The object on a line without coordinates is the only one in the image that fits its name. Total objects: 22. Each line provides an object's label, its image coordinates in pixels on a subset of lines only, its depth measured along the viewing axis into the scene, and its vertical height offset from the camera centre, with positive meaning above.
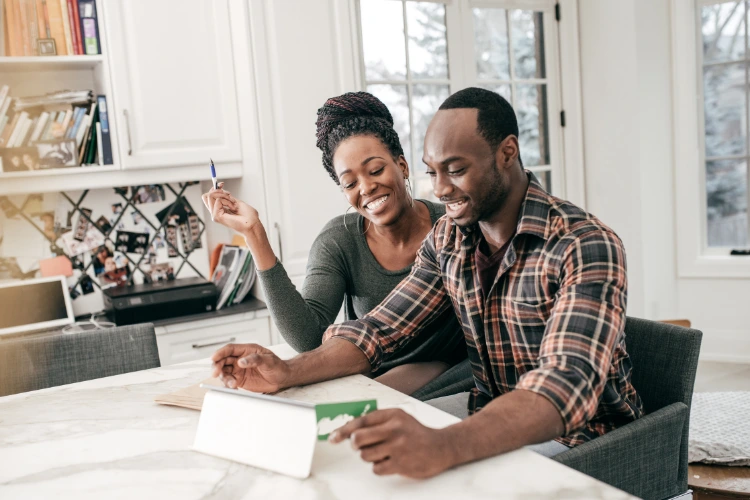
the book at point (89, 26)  2.57 +0.53
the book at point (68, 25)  2.54 +0.53
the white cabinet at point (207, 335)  2.64 -0.67
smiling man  0.95 -0.31
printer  2.61 -0.52
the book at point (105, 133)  2.62 +0.13
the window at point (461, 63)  3.37 +0.40
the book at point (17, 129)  2.51 +0.16
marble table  0.81 -0.40
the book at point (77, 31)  2.56 +0.51
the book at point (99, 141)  2.62 +0.10
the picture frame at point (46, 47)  2.51 +0.45
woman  1.65 -0.25
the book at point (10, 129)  2.47 +0.16
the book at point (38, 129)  2.55 +0.16
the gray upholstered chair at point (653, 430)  1.02 -0.46
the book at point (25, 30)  2.48 +0.51
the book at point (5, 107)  2.48 +0.24
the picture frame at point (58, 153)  2.54 +0.07
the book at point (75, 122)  2.58 +0.18
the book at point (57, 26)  2.53 +0.53
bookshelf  2.59 +0.29
